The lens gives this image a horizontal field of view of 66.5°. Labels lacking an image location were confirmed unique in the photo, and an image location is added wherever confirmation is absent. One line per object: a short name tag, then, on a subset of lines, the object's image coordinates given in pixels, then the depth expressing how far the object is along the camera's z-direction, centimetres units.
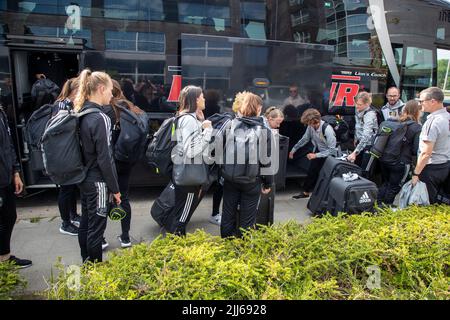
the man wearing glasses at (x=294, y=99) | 552
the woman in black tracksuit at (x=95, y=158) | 272
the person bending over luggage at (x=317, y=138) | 523
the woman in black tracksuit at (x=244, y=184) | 323
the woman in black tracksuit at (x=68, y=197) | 382
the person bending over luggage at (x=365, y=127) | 525
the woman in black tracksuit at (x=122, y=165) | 358
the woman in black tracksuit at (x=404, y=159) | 472
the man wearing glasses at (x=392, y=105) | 564
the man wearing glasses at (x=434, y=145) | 377
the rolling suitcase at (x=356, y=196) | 406
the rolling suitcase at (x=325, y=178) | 450
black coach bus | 460
